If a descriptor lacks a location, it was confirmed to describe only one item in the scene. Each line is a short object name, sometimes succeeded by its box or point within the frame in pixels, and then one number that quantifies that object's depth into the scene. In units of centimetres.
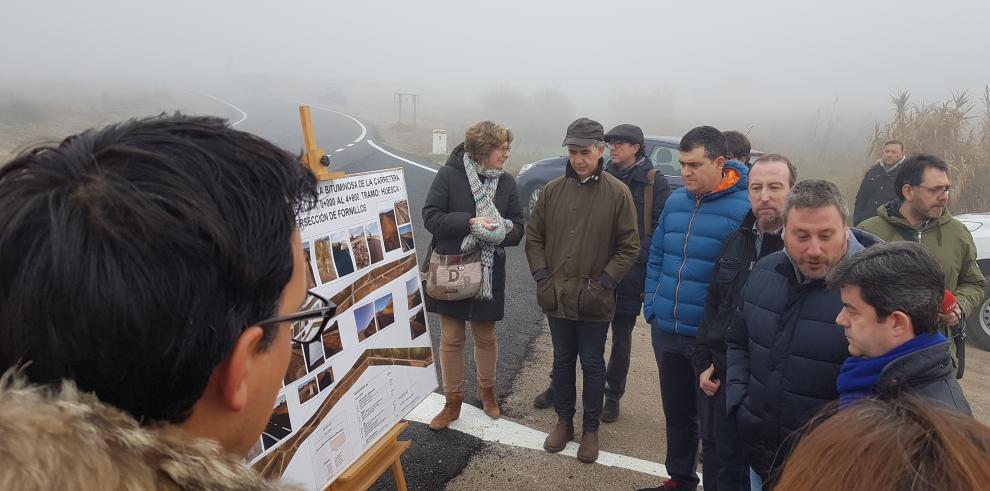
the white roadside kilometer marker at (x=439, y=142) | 2127
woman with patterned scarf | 390
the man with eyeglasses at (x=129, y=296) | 73
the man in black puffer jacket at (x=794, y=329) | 229
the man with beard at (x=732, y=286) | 283
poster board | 231
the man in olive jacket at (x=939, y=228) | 355
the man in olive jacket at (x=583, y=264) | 372
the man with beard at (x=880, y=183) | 741
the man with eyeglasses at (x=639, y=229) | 427
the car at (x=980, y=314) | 624
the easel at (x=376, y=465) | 265
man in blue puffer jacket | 325
